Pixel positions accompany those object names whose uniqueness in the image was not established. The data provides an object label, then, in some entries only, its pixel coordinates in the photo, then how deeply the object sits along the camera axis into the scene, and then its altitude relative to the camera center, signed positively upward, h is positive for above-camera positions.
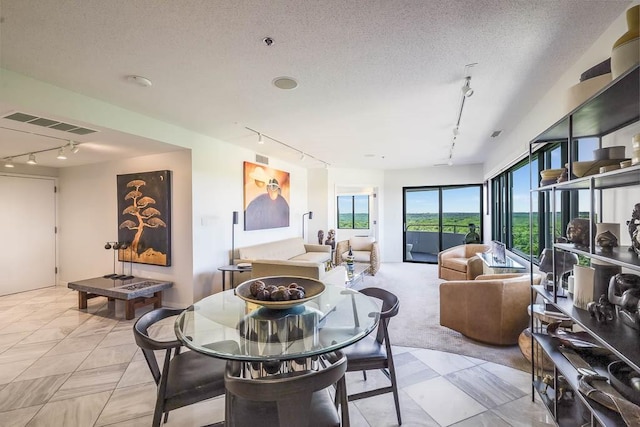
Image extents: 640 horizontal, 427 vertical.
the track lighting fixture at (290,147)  4.06 +1.14
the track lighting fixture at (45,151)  3.72 +0.89
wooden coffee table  3.67 -1.02
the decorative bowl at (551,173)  1.91 +0.25
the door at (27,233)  4.93 -0.34
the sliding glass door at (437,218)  7.15 -0.20
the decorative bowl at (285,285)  1.76 -0.56
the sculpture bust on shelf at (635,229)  1.21 -0.09
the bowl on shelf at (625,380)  1.26 -0.80
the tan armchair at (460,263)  4.99 -0.98
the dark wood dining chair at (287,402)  1.05 -0.75
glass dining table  1.46 -0.72
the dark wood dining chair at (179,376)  1.47 -0.91
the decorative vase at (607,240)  1.40 -0.15
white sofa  3.37 -0.73
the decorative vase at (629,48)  1.18 +0.68
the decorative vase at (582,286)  1.51 -0.42
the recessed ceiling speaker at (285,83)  2.45 +1.14
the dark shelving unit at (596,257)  1.19 -0.22
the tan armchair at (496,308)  2.81 -0.99
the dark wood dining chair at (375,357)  1.80 -0.94
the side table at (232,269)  4.07 -0.81
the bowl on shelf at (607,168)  1.33 +0.19
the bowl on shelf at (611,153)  1.47 +0.29
